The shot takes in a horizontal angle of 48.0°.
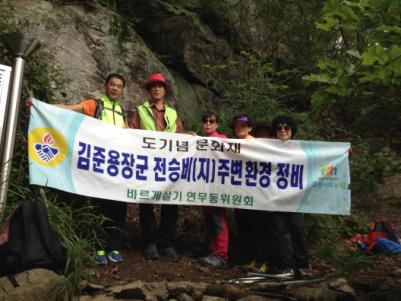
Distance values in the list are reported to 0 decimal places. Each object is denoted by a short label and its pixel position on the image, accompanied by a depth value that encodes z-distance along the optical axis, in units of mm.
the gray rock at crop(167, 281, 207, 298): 4289
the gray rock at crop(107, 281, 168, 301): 4004
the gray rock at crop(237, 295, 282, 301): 4145
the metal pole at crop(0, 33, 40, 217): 4414
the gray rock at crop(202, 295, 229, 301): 4125
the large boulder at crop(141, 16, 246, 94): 10648
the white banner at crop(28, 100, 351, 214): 5023
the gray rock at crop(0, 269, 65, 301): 3514
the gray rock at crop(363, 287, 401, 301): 4315
